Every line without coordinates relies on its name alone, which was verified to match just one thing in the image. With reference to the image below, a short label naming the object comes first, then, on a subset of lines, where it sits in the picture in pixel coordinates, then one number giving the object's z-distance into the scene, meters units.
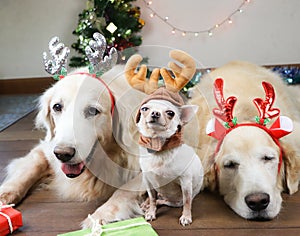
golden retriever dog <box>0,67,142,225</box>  1.26
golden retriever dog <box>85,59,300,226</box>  1.22
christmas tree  2.97
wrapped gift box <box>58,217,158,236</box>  1.11
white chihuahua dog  1.08
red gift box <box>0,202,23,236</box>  1.20
